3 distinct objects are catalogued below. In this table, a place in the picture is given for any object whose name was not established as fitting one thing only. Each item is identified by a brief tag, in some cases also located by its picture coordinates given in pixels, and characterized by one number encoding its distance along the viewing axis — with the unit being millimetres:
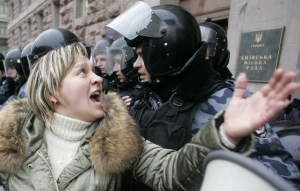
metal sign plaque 3496
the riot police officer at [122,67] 3197
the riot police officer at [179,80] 1350
